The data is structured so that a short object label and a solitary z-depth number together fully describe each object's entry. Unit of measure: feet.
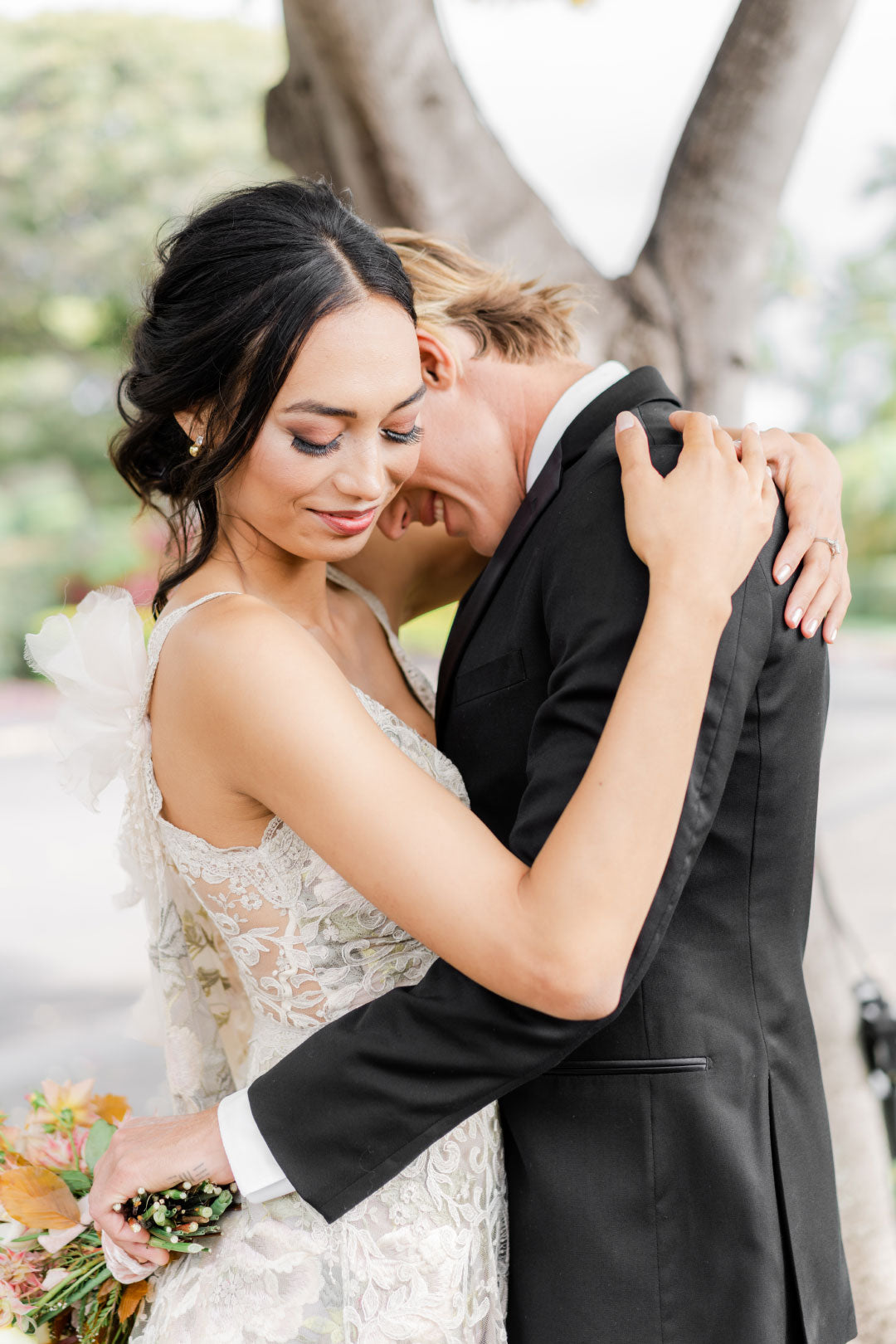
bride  4.60
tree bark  8.73
